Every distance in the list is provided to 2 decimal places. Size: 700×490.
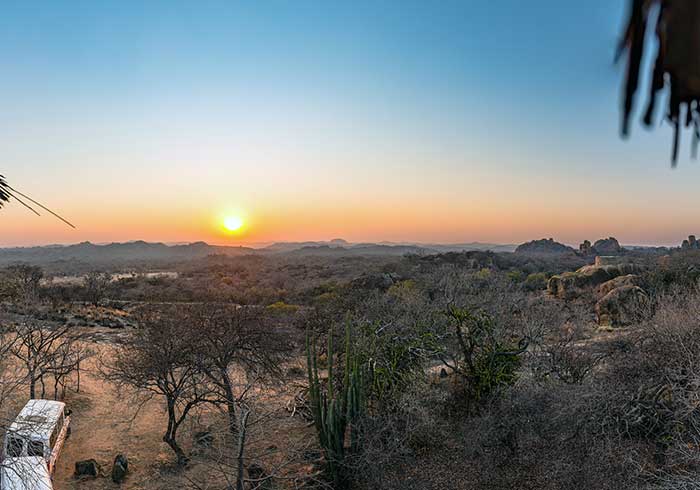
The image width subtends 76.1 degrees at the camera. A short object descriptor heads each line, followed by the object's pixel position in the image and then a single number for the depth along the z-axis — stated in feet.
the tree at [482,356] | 41.78
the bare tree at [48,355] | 47.33
